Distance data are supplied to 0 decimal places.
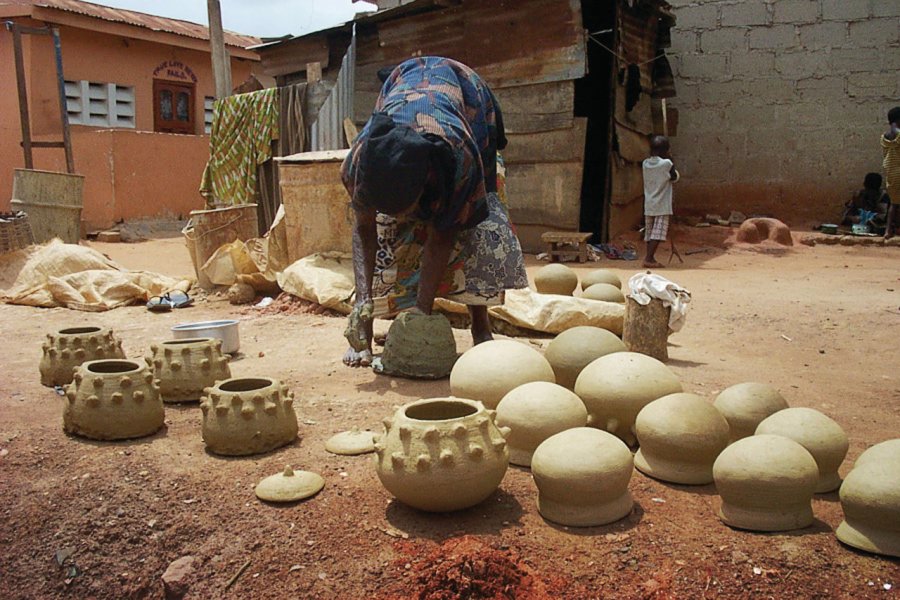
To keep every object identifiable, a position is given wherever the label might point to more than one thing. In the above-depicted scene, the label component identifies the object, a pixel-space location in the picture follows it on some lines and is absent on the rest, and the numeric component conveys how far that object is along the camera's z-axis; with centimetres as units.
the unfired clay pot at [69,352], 373
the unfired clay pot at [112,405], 296
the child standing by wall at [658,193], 909
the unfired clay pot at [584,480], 223
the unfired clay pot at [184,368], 343
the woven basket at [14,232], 729
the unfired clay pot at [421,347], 367
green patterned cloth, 1062
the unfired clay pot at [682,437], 250
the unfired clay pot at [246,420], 281
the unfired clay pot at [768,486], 217
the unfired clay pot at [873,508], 202
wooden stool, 920
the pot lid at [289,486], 245
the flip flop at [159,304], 627
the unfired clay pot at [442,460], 223
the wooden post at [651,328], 420
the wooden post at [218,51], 1062
